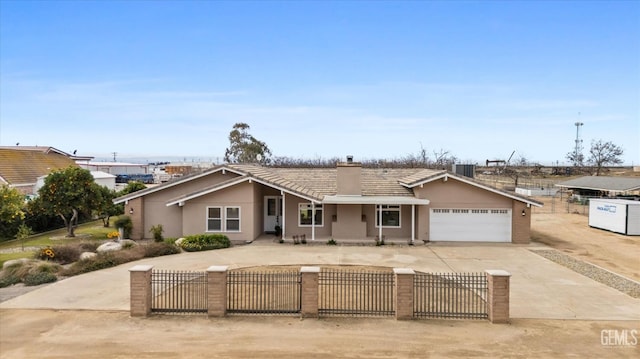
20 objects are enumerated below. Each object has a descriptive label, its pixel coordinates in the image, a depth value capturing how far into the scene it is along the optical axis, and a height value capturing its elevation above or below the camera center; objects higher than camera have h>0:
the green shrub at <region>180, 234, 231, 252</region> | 21.89 -3.44
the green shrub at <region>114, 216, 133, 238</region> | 24.45 -2.83
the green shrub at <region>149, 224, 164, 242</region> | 23.78 -3.19
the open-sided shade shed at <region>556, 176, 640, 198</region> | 45.91 -1.60
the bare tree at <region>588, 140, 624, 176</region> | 90.88 +3.43
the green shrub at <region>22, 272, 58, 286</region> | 15.31 -3.58
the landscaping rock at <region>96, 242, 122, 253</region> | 20.14 -3.39
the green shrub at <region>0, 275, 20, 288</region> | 15.14 -3.63
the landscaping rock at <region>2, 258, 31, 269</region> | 16.31 -3.25
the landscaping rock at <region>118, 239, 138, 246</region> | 21.50 -3.36
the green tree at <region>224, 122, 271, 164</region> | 67.06 +3.46
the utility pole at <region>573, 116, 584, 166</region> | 103.27 +3.36
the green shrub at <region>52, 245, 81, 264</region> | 18.59 -3.38
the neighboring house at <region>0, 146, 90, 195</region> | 36.59 +0.51
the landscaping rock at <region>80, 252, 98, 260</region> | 18.62 -3.43
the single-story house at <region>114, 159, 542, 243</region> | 24.45 -2.03
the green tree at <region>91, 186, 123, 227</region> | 25.27 -1.77
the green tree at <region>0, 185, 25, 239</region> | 21.08 -1.53
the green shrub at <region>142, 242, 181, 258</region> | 20.14 -3.48
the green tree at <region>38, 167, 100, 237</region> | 24.38 -1.20
